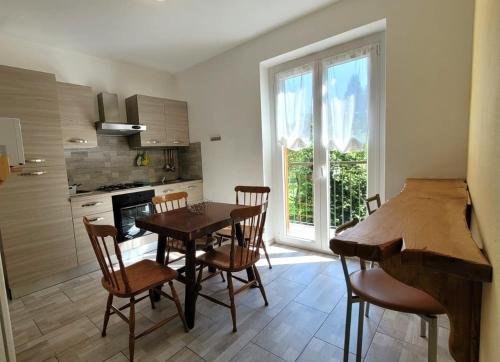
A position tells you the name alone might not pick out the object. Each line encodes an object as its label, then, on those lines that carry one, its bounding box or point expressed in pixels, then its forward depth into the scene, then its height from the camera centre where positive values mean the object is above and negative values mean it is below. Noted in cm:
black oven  302 -62
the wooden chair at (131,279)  149 -80
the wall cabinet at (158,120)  347 +59
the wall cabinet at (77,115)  281 +57
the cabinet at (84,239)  270 -82
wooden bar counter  61 -28
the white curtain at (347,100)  247 +55
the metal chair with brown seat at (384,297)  105 -66
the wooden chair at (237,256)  175 -79
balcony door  249 +17
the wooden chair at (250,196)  265 -49
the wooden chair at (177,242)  230 -79
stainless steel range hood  314 +61
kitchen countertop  274 -35
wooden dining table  175 -50
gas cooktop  313 -32
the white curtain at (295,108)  288 +57
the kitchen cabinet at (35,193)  228 -26
